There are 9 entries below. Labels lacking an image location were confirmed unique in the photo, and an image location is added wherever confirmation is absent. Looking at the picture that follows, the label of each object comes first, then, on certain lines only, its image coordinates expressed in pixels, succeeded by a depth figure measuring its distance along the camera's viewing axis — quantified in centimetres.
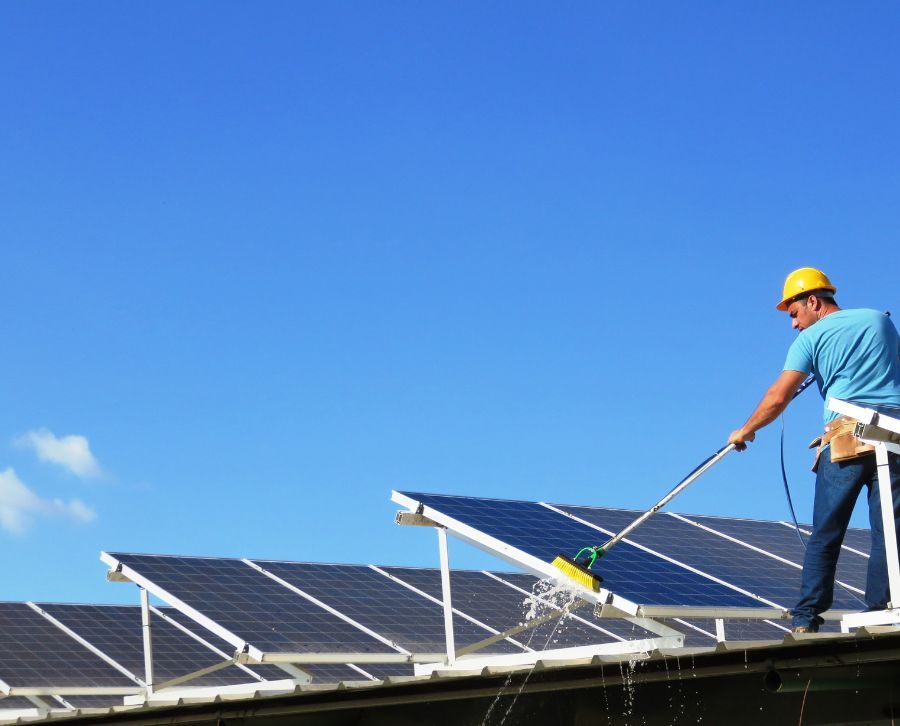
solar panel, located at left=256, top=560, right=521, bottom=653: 1361
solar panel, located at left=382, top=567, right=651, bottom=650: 1426
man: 772
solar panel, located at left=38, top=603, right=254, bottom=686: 1495
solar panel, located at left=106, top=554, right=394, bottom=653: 1220
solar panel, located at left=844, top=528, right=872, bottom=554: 1370
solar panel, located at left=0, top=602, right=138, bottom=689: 1449
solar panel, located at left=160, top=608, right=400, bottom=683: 1493
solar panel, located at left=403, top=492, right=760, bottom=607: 907
